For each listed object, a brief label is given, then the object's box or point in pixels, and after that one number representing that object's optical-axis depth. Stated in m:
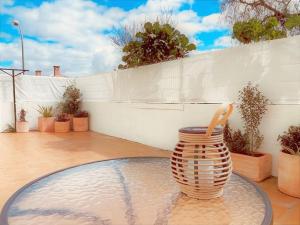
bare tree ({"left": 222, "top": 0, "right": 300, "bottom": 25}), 7.52
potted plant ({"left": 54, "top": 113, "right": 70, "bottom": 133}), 8.46
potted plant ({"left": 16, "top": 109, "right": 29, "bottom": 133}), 8.48
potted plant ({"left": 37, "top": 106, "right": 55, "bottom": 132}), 8.66
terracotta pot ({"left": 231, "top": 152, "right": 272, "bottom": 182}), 3.48
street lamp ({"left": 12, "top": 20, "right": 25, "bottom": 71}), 11.18
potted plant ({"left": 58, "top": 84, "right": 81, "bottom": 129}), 9.00
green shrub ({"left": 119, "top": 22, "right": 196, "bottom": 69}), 5.74
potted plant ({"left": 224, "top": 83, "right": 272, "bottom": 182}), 3.52
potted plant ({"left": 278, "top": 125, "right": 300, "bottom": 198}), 2.95
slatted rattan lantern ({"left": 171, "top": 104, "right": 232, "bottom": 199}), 1.26
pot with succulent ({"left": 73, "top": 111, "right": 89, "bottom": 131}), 8.60
